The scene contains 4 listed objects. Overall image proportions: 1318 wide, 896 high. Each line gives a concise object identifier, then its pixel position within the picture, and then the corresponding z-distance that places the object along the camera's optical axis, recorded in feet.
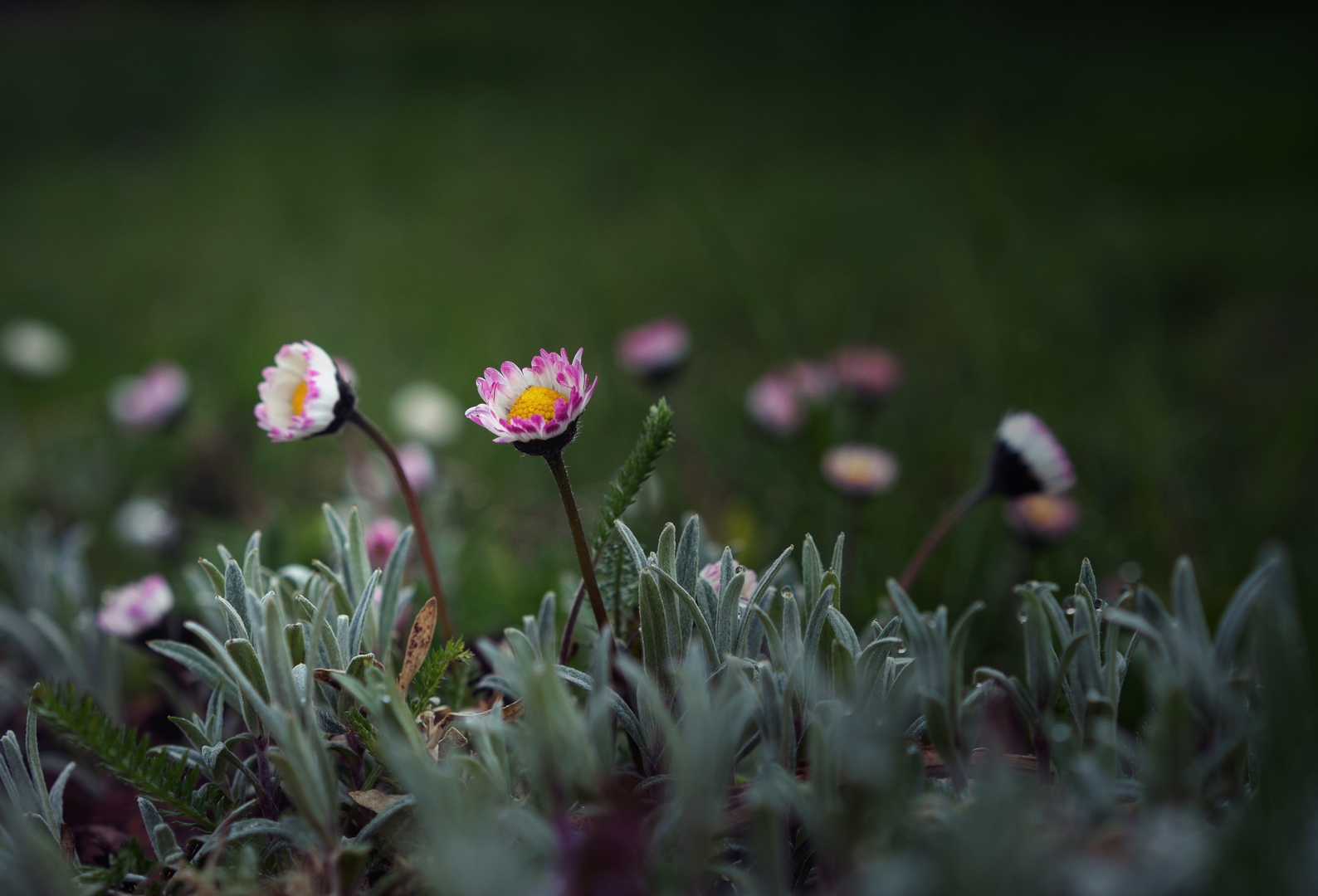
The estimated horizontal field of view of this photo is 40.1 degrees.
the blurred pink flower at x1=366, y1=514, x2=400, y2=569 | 1.14
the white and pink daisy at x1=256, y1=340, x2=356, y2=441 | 0.97
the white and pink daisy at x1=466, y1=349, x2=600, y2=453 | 0.91
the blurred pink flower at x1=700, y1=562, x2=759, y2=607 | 0.98
